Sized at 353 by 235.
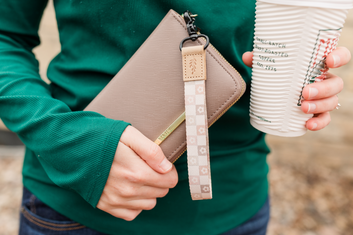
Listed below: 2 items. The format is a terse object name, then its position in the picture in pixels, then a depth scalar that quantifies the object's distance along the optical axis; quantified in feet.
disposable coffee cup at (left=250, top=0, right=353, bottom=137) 1.77
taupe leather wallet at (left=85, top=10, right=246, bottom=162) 2.01
